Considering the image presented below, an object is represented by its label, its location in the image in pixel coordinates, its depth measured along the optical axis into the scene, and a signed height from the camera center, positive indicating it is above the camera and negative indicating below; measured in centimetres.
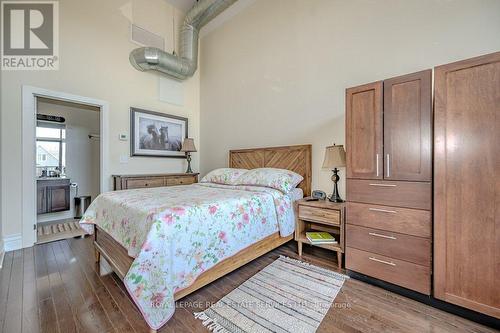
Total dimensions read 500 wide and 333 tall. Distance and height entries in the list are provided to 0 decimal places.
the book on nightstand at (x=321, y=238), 225 -83
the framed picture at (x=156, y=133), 364 +64
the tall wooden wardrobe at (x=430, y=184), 135 -15
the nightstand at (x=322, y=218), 212 -59
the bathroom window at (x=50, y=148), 418 +40
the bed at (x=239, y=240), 135 -63
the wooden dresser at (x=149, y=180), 318 -24
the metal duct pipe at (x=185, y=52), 344 +218
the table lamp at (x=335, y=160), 239 +7
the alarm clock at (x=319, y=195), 260 -38
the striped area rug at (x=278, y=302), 137 -108
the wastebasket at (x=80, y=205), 434 -84
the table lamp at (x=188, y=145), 403 +42
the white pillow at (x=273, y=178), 259 -17
